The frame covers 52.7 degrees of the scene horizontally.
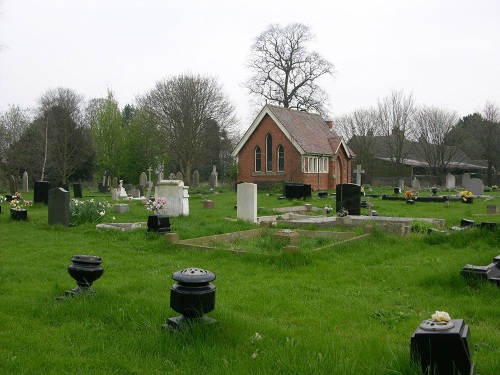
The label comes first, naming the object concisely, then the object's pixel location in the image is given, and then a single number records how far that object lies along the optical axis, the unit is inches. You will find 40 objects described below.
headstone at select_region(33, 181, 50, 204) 904.9
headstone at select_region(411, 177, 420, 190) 1700.3
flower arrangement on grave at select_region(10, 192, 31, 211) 687.7
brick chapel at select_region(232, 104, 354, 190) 1537.9
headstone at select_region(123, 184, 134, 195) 1338.5
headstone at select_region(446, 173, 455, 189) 1844.0
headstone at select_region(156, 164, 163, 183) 1525.6
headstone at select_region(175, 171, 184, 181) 1480.8
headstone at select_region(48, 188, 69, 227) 584.1
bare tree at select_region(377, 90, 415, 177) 2233.0
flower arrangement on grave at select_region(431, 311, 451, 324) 146.8
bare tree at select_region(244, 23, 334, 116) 1971.0
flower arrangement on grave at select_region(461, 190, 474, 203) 1009.5
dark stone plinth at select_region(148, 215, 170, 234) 501.9
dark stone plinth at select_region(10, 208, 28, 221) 664.4
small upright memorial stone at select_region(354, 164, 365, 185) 1209.5
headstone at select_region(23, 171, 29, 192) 1606.8
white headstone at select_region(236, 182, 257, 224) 621.6
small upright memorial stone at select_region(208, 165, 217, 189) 1646.2
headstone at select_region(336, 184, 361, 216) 676.7
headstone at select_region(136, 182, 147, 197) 1306.0
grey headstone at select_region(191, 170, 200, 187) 1797.5
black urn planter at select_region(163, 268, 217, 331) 194.4
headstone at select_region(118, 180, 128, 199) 1231.5
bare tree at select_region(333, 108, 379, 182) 2260.1
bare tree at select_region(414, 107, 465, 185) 2209.6
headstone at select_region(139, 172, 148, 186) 1406.3
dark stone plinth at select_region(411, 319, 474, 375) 137.9
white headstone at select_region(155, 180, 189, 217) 682.8
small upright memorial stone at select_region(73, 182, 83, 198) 1258.0
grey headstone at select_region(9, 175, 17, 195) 1270.9
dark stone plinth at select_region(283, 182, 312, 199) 1082.2
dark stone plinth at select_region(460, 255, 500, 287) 275.3
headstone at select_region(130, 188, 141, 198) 1253.9
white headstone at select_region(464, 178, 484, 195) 1238.9
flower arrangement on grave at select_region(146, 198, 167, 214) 629.6
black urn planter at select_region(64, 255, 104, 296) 250.5
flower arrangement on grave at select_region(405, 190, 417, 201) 1007.4
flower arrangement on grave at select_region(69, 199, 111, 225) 612.1
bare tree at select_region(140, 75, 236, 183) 1718.8
